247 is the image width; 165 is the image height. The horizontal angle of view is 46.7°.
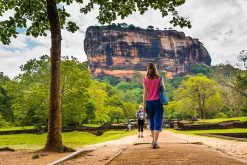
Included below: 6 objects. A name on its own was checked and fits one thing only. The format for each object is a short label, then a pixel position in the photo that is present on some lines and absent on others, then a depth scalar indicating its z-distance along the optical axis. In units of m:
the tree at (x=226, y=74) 55.90
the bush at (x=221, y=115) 63.70
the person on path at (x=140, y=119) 16.21
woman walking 7.12
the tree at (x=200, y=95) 56.40
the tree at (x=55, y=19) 9.26
